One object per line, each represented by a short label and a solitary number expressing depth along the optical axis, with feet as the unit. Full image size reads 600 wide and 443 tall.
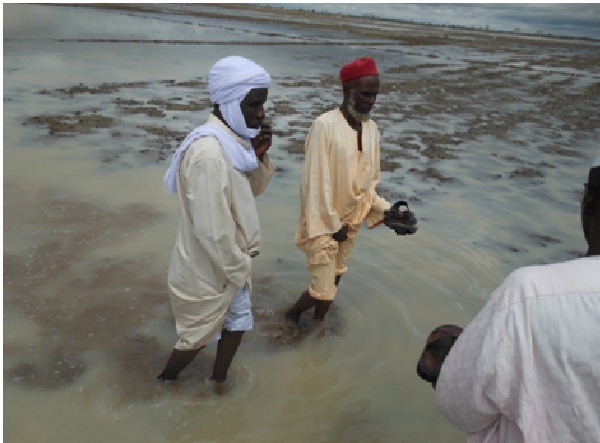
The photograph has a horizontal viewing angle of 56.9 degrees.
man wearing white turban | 8.04
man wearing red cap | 10.21
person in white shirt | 3.67
